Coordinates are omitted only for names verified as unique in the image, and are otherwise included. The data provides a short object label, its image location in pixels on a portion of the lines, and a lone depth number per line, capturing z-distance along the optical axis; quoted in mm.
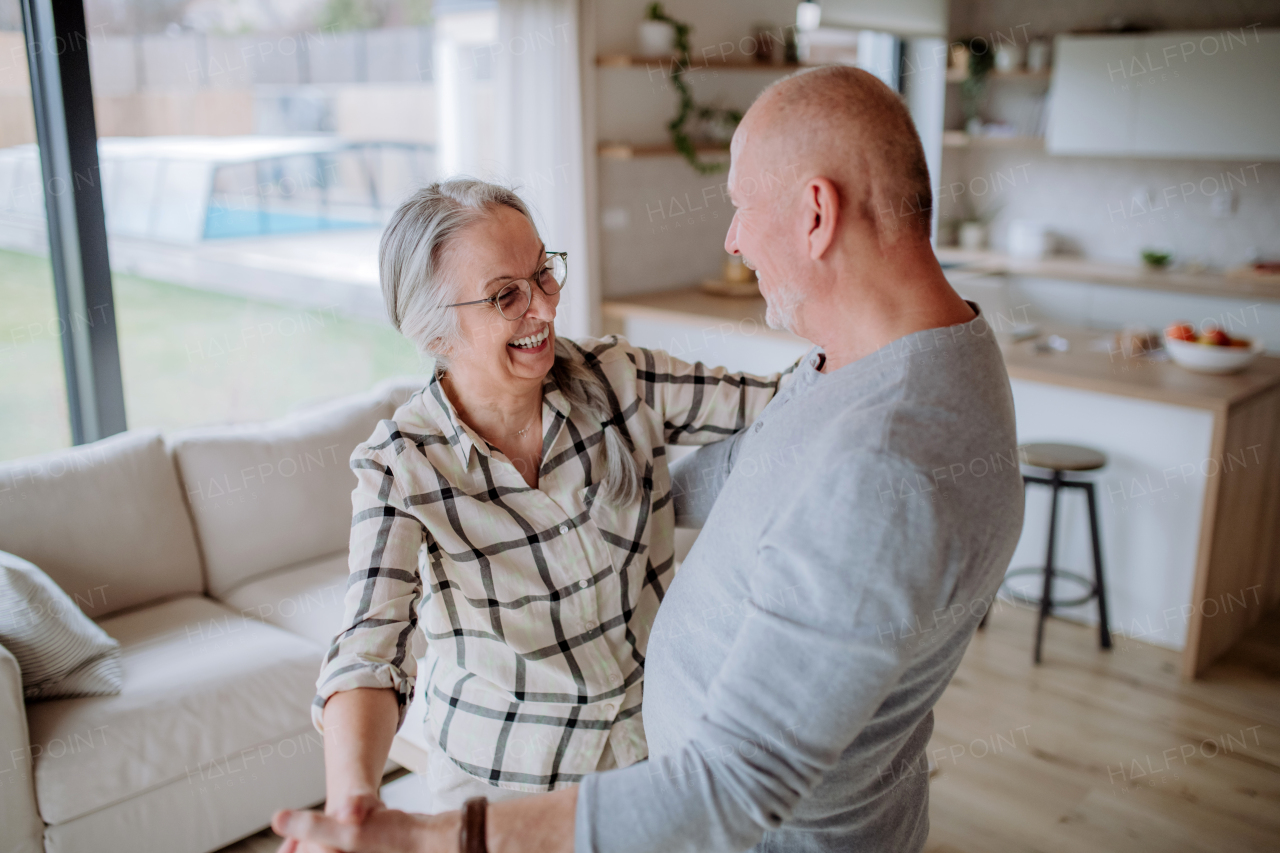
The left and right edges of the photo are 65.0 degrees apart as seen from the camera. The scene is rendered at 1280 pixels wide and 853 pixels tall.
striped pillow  2119
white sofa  2090
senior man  806
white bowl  3105
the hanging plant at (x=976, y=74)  5992
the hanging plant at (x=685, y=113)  4352
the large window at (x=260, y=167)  3295
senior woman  1254
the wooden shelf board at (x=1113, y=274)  4879
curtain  3996
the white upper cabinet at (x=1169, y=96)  4891
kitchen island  3012
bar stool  3102
